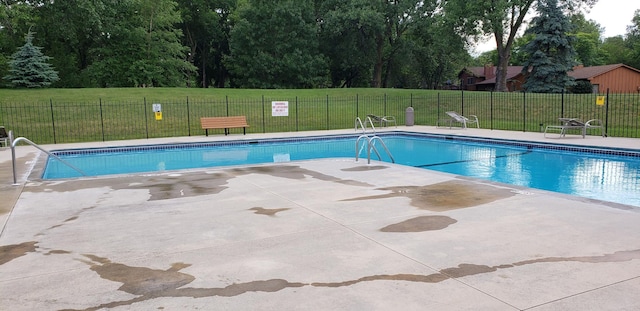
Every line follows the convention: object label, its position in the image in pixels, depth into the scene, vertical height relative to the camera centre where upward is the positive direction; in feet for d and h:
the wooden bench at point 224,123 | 57.88 -0.57
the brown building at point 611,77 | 124.16 +8.87
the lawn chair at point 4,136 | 47.44 -1.33
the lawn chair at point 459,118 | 60.59 -0.67
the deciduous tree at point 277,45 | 127.44 +20.64
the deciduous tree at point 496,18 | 105.81 +22.44
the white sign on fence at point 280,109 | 61.05 +1.07
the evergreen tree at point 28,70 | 78.79 +9.12
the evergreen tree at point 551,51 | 96.99 +12.98
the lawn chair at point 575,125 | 46.34 -1.52
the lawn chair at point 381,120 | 65.19 -0.75
